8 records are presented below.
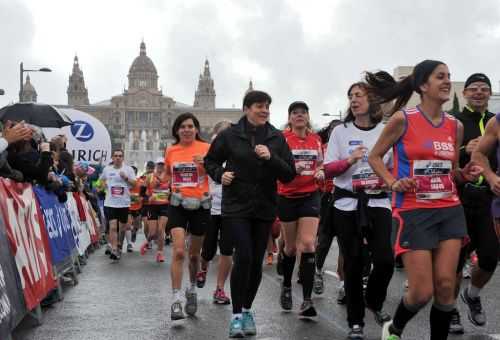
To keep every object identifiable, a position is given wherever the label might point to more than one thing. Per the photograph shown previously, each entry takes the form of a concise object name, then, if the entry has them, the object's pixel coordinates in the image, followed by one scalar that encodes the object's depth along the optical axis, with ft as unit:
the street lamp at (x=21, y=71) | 102.35
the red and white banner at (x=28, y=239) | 21.47
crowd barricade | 19.51
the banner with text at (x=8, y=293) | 17.50
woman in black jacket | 20.77
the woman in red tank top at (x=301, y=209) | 23.49
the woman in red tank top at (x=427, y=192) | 15.71
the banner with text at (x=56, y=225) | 29.27
